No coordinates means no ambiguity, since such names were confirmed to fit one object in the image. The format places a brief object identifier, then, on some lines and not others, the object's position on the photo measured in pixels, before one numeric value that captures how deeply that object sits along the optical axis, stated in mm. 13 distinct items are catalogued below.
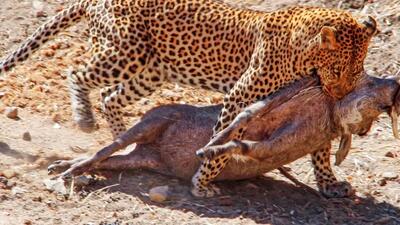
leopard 17953
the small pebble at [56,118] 20862
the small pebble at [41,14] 25880
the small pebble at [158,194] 17703
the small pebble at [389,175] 19281
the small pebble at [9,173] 18075
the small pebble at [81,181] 18000
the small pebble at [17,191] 17547
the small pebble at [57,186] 17797
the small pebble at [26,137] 19672
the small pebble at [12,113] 20687
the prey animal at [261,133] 16781
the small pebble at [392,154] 20164
